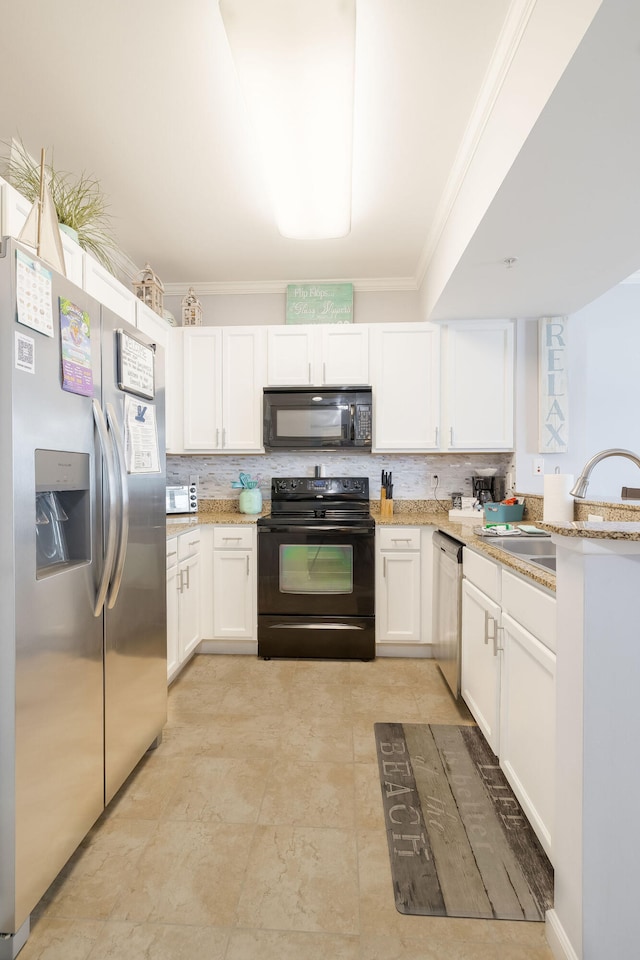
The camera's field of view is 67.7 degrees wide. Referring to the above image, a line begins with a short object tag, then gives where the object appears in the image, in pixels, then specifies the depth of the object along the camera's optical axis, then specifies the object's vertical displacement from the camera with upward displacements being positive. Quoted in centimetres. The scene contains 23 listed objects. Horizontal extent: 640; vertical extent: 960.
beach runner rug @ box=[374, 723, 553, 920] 137 -121
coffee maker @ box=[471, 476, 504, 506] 344 -9
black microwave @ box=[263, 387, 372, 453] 333 +41
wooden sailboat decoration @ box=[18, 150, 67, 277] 149 +78
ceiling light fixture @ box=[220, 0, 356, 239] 144 +137
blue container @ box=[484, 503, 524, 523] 301 -23
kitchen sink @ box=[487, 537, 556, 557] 230 -34
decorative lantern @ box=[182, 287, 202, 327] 356 +123
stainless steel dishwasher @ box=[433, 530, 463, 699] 246 -72
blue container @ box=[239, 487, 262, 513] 359 -18
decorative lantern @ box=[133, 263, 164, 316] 310 +124
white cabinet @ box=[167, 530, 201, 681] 266 -73
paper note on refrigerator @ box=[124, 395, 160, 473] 179 +16
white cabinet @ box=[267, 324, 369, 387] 338 +87
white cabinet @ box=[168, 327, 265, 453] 345 +65
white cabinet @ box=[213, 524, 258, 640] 318 -71
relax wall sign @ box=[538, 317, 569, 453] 317 +63
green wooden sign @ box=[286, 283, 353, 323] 367 +135
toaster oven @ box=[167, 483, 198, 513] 345 -16
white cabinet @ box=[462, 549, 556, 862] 141 -72
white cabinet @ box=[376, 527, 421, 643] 313 -71
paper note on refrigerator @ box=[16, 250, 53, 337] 121 +48
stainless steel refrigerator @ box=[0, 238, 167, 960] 118 -29
